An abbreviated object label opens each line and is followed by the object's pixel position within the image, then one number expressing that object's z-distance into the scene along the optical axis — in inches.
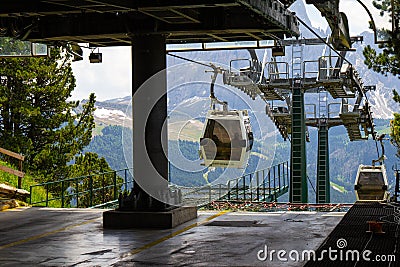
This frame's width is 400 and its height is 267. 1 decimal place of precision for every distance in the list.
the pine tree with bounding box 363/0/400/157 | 1205.6
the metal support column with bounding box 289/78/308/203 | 1309.1
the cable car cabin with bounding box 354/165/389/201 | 1198.9
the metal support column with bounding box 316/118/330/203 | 1656.0
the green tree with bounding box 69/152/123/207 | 1548.4
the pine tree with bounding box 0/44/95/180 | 1423.5
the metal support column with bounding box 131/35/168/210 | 565.9
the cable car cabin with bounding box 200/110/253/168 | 1034.1
